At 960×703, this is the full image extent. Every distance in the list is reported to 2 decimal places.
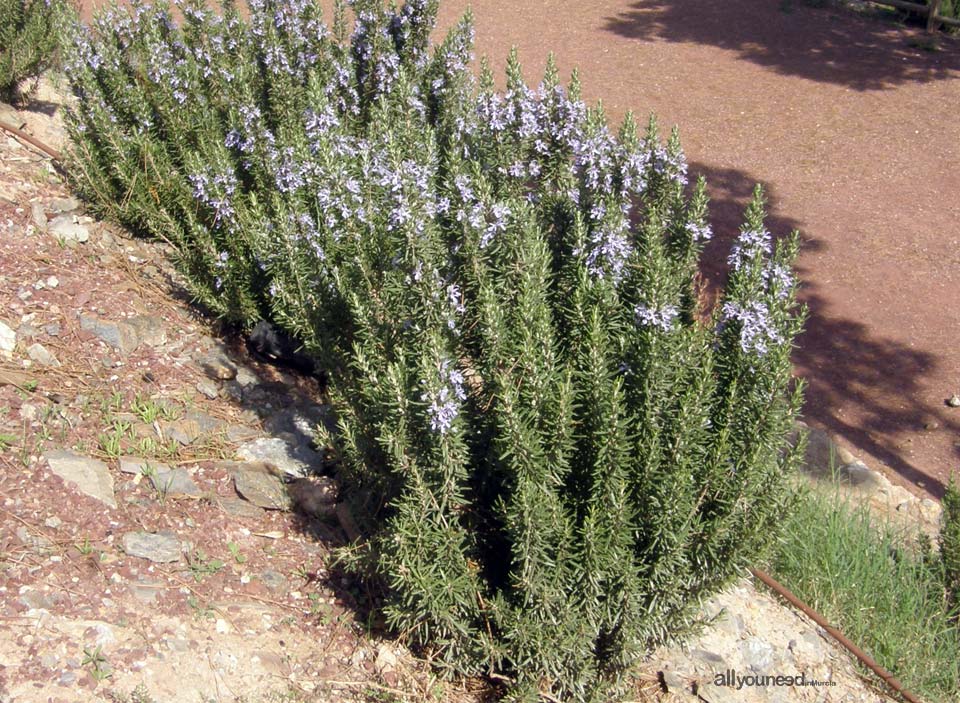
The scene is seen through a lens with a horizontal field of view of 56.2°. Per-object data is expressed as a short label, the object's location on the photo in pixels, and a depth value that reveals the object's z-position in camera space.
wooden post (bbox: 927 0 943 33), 11.73
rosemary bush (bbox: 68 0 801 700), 2.79
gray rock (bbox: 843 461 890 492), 5.34
